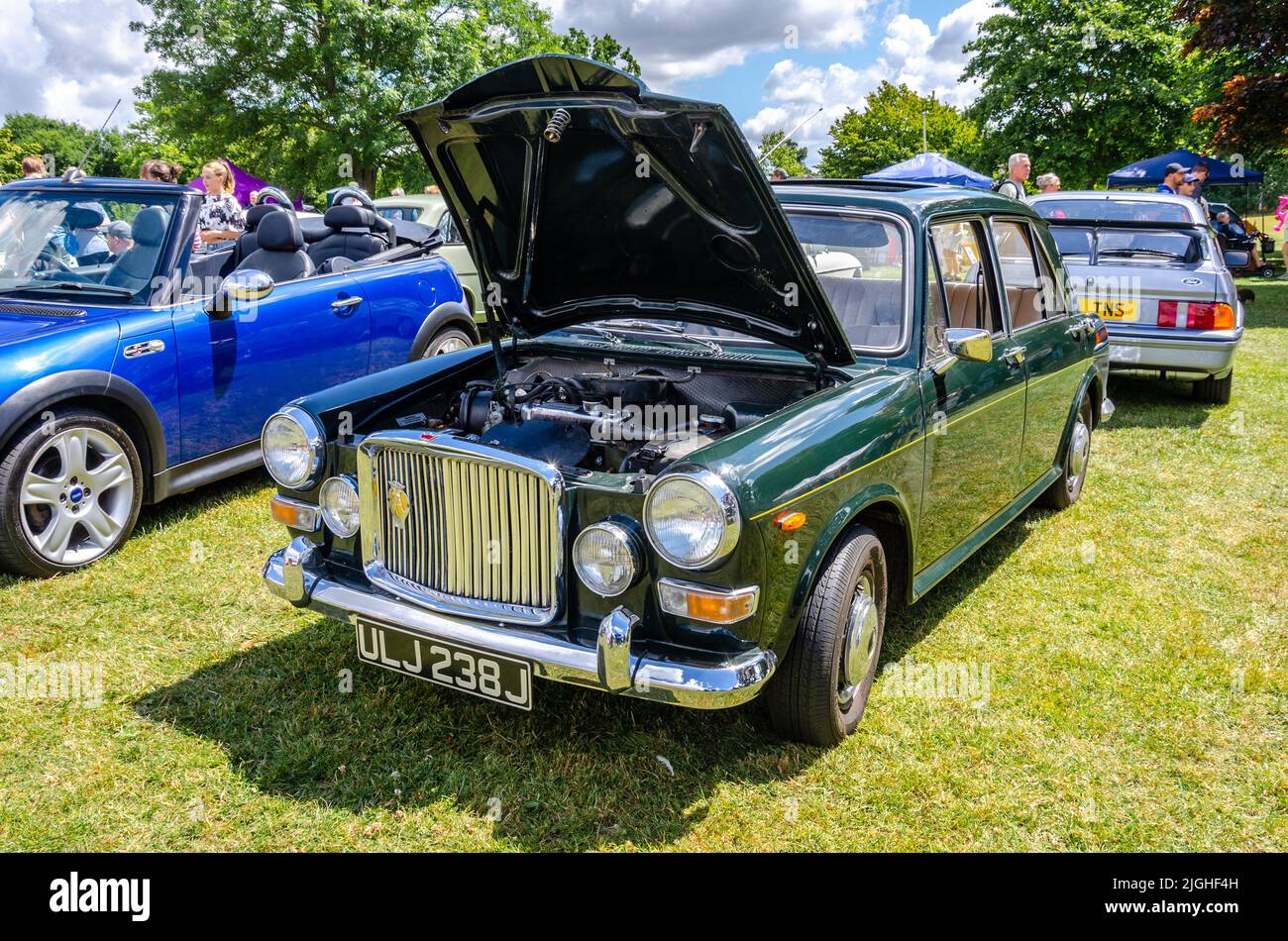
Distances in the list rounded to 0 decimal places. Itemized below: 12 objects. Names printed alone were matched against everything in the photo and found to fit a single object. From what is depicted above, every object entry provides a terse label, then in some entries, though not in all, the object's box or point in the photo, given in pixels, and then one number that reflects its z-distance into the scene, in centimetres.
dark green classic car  271
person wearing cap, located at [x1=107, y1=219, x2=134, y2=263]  520
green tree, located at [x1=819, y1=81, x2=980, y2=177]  5216
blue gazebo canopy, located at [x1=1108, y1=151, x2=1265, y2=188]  2345
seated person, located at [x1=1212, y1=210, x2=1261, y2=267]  1669
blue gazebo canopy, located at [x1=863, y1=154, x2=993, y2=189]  1701
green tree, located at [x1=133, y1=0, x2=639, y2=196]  1944
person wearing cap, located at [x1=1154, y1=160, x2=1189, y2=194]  1148
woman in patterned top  746
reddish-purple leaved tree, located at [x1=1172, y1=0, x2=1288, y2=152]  1543
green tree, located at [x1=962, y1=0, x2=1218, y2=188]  2802
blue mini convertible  438
